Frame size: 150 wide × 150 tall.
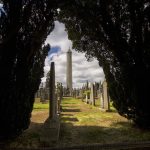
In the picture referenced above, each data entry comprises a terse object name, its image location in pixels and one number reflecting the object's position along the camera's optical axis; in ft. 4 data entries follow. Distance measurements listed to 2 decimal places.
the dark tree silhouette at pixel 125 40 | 18.54
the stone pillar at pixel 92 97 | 45.57
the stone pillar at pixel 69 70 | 181.19
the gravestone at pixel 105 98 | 33.74
